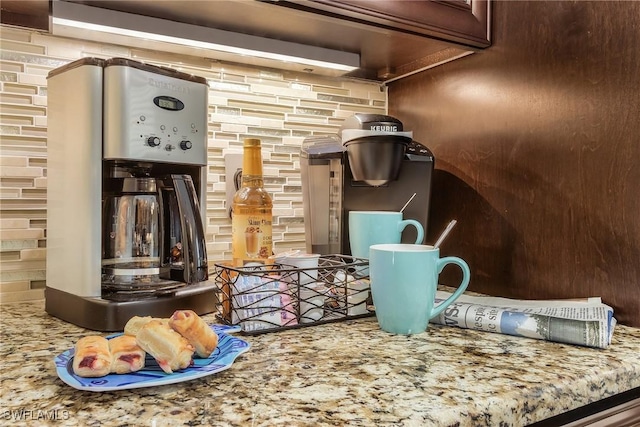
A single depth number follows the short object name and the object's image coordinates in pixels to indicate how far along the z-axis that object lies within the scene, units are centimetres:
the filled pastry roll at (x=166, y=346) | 52
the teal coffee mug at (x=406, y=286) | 70
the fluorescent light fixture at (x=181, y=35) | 86
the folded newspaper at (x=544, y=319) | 65
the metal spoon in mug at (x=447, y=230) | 87
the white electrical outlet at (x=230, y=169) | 109
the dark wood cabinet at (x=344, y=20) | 83
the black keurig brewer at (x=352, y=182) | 94
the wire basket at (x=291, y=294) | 72
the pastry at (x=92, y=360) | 49
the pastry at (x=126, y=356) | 51
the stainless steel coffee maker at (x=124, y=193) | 71
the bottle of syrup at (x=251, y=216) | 84
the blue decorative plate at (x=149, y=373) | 48
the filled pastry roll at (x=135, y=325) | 57
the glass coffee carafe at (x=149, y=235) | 76
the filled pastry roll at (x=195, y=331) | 55
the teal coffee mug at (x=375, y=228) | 89
